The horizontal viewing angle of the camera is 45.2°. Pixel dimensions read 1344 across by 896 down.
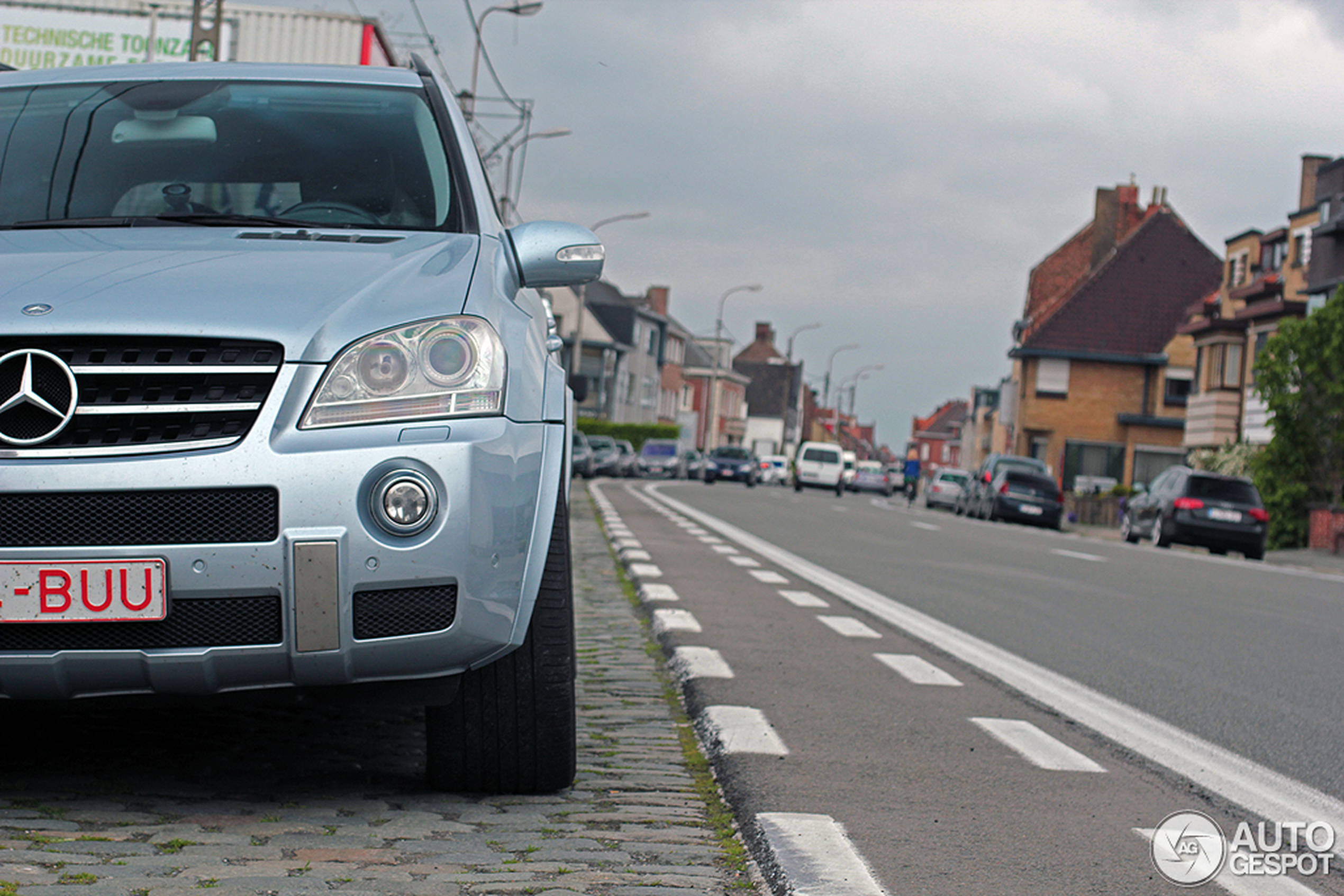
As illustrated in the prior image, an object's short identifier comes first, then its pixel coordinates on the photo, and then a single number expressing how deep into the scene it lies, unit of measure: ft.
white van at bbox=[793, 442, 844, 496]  200.13
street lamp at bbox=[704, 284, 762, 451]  299.58
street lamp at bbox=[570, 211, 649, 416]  186.60
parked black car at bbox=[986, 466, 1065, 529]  115.85
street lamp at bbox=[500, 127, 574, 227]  132.16
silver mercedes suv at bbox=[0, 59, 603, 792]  10.98
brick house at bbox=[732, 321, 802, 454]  475.31
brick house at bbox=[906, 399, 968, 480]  542.16
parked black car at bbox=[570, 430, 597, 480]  140.95
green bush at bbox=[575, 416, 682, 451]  273.13
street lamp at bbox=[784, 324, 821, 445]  477.77
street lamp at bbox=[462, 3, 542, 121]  102.32
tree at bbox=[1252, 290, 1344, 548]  92.32
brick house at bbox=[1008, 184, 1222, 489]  214.48
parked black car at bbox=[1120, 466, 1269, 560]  83.46
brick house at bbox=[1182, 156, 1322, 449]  147.13
